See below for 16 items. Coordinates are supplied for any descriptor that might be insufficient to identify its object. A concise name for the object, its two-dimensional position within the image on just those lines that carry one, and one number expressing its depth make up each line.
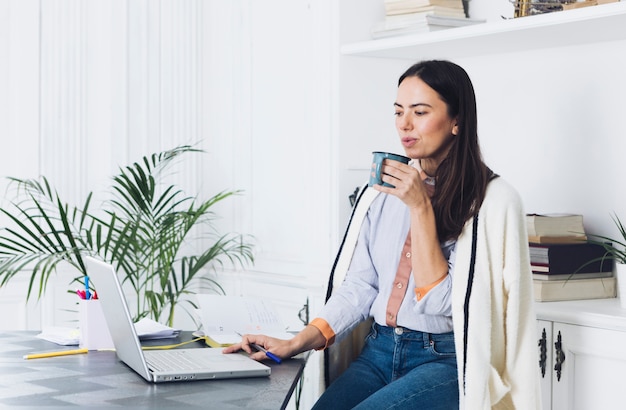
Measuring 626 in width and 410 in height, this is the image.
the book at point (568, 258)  2.72
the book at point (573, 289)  2.71
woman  2.17
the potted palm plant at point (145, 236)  3.59
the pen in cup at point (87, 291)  2.29
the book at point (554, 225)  2.78
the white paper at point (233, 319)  2.33
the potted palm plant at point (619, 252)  2.61
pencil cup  2.23
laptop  1.87
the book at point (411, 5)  3.07
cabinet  2.46
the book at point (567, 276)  2.72
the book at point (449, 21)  3.03
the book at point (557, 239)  2.77
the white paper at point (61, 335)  2.28
